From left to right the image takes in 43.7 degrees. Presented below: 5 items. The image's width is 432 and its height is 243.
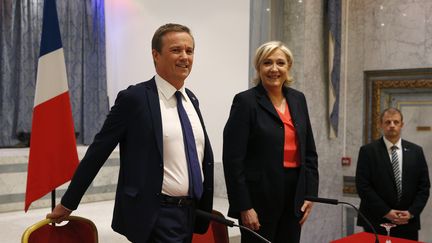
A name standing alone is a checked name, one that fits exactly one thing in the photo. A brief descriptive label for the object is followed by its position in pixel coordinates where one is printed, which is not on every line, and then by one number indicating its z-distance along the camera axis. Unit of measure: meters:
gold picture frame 5.51
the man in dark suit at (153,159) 1.86
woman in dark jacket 2.38
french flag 2.47
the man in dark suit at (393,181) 3.83
